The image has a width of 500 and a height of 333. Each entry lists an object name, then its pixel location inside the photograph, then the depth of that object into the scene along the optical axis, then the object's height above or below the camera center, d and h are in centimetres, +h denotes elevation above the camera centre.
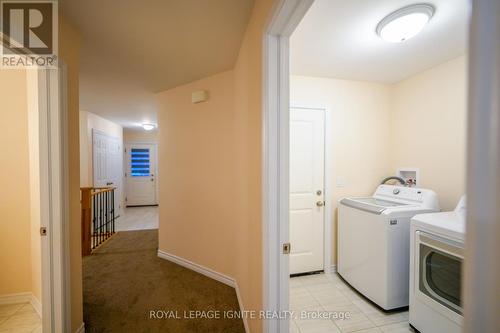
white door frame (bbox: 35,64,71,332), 137 -19
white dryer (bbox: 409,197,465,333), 142 -81
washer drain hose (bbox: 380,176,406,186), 254 -20
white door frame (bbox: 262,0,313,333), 110 -7
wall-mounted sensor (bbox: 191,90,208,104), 253 +79
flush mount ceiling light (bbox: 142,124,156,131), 534 +91
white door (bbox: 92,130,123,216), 447 +1
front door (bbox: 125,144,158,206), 691 -41
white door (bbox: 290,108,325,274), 253 -31
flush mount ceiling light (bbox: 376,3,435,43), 141 +98
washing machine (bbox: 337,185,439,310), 191 -75
